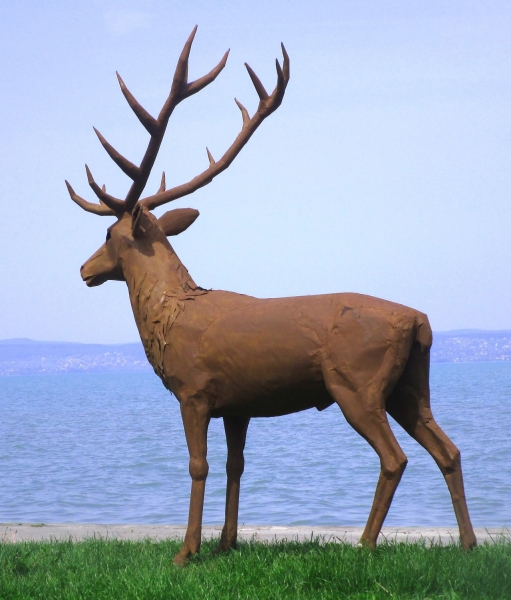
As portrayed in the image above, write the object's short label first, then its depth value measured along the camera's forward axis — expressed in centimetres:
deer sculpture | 1234
